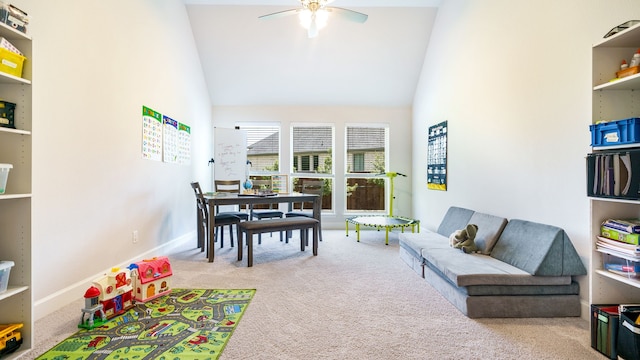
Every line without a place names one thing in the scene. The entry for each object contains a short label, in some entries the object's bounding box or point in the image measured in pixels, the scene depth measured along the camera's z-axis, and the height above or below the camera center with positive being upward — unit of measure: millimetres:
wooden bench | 3615 -568
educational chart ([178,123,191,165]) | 4637 +515
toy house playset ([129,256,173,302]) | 2551 -806
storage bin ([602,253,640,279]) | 1731 -484
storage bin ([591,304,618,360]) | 1757 -841
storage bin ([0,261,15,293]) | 1749 -518
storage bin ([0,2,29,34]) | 1693 +877
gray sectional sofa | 2346 -738
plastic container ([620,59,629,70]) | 1849 +654
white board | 5777 +443
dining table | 3802 -268
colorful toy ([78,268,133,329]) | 2174 -846
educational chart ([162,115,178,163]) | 4155 +515
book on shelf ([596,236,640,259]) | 1679 -367
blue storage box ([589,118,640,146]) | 1656 +254
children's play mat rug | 1834 -987
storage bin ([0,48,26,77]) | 1689 +626
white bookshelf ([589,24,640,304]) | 1896 +381
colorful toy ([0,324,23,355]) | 1729 -875
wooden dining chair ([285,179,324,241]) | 5141 -166
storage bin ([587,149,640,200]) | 1654 +28
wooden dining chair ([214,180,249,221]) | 4645 -161
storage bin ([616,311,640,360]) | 1621 -810
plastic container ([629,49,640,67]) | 1754 +650
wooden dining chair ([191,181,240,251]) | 4039 -529
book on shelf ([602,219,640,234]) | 1724 -252
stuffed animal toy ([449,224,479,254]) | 3100 -591
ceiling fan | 3184 +1699
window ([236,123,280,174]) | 6316 +603
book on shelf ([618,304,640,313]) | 1727 -693
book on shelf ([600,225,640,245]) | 1699 -308
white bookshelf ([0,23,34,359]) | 1834 -169
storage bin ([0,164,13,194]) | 1703 +23
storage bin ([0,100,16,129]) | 1745 +356
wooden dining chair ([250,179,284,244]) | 4965 -549
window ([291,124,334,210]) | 6355 +545
